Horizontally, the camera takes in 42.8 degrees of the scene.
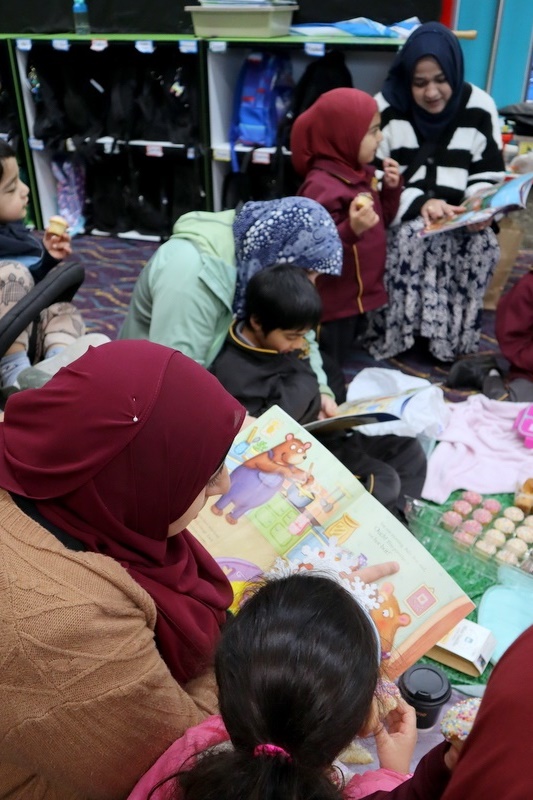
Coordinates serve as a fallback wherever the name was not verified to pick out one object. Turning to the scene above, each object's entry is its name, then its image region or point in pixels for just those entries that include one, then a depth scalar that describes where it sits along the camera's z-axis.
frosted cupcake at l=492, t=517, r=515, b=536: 1.86
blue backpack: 3.92
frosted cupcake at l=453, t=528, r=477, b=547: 1.80
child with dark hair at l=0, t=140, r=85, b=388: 1.76
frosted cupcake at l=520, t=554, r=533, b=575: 1.72
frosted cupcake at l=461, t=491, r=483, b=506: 2.00
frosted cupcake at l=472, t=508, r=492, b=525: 1.92
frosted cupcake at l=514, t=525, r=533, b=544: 1.81
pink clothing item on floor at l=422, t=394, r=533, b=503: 2.11
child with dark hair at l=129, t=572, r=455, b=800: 0.69
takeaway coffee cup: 1.28
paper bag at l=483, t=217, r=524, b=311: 3.59
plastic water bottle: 4.19
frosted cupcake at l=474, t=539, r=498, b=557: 1.77
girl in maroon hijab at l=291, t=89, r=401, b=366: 2.60
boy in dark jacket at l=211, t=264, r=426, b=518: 1.84
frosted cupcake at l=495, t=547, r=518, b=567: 1.73
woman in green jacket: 1.87
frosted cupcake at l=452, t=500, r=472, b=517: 1.95
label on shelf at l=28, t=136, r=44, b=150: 4.50
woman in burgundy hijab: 0.78
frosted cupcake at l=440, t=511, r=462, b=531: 1.89
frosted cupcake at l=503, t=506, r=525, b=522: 1.92
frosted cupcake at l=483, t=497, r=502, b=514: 1.98
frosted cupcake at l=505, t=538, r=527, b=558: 1.76
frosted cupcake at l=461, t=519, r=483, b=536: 1.85
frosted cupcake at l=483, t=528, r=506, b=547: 1.79
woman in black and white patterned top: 2.90
